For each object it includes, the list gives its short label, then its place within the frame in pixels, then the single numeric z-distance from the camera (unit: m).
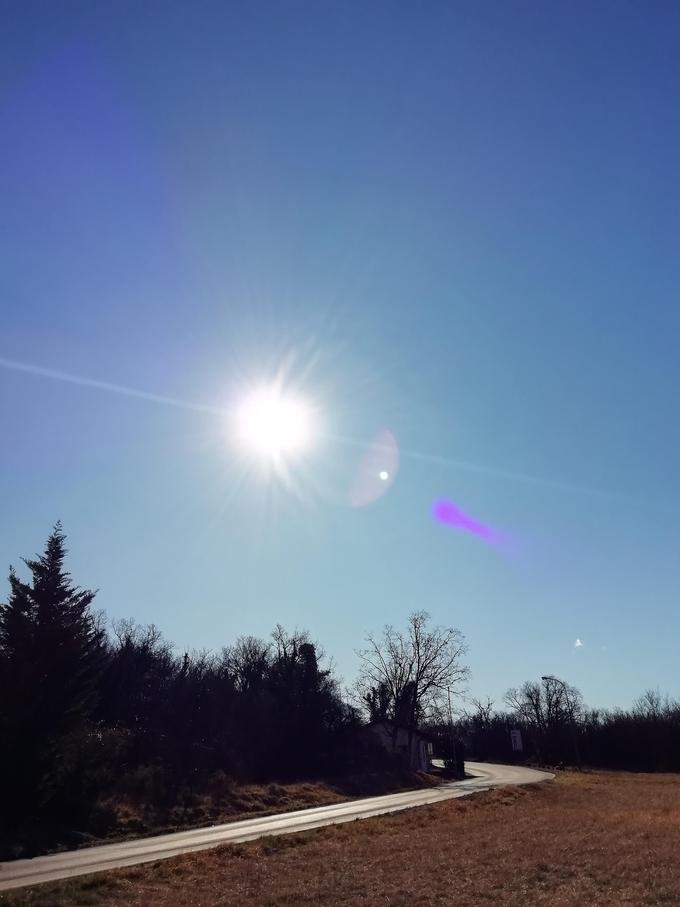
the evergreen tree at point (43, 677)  24.17
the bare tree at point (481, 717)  118.12
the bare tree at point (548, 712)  105.19
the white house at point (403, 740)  63.09
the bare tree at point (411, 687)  70.62
